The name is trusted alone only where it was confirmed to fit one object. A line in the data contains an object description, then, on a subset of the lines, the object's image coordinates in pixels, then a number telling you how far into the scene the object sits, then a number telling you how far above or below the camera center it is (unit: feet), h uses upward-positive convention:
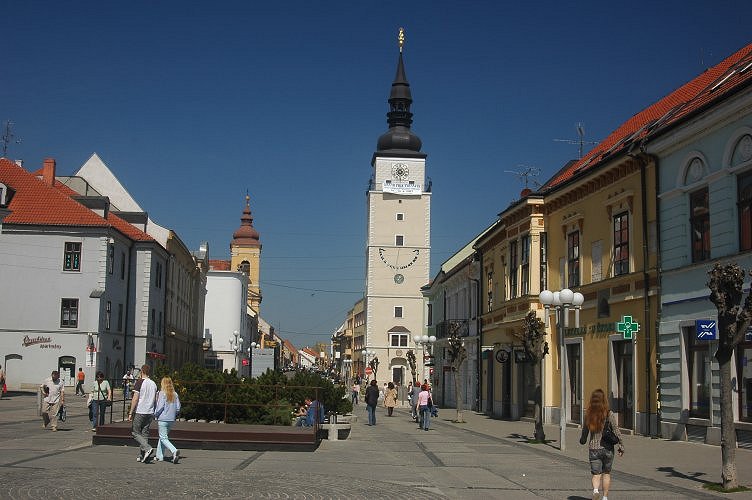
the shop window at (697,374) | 71.77 -1.18
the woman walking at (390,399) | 137.90 -6.68
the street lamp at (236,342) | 209.01 +2.89
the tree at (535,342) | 82.55 +1.45
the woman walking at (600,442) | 39.96 -3.77
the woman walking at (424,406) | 96.84 -5.47
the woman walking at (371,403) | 107.24 -5.63
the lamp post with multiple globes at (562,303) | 70.69 +4.48
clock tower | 327.88 +34.20
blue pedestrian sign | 68.80 +2.19
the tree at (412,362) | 175.01 -1.13
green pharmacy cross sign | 81.92 +2.89
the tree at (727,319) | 46.75 +2.13
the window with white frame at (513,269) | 120.16 +11.86
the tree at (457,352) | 113.09 +0.62
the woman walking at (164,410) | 53.26 -3.38
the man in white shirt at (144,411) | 53.21 -3.44
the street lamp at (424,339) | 144.77 +2.83
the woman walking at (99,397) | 75.76 -3.86
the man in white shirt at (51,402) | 77.20 -4.28
